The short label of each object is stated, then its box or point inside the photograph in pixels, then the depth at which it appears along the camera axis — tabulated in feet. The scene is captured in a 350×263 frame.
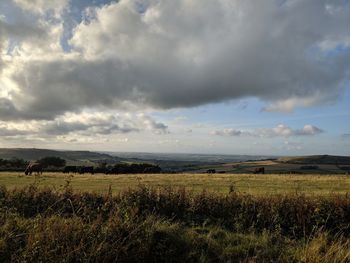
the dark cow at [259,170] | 266.36
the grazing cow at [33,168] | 194.80
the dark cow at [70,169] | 223.59
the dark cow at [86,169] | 228.31
